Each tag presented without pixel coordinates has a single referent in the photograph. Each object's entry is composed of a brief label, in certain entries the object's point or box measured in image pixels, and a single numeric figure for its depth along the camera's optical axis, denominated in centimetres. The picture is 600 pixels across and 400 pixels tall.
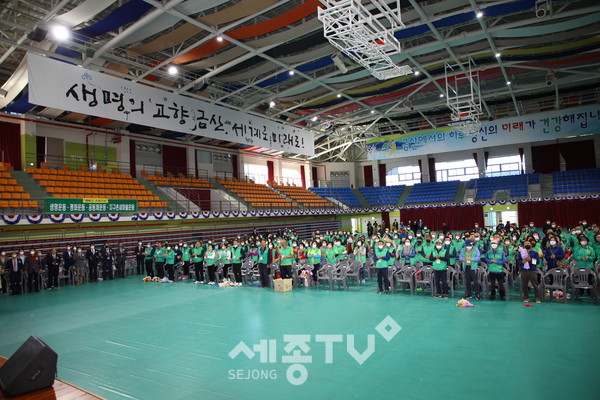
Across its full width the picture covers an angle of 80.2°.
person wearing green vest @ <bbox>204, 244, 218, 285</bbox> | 1286
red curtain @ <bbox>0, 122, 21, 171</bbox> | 1700
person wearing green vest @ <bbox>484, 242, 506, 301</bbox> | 812
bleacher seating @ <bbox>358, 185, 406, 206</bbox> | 3281
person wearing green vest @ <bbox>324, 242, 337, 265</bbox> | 1165
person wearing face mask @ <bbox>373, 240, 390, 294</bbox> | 945
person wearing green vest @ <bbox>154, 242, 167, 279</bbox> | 1410
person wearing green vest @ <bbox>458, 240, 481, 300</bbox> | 845
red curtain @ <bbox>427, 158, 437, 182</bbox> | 3356
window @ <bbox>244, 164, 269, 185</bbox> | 3094
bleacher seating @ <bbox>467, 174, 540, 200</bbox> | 2661
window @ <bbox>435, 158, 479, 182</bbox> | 3167
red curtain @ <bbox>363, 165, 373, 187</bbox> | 3662
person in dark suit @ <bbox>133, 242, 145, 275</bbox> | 1700
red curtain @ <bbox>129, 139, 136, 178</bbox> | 2227
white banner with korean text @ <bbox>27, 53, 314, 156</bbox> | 1185
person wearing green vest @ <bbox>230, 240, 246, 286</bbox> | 1226
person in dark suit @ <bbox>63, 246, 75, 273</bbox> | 1398
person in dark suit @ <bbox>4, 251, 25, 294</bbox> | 1211
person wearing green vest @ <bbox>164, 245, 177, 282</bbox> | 1391
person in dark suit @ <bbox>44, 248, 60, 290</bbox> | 1307
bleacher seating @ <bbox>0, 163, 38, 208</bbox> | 1349
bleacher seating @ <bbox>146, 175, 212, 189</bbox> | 2148
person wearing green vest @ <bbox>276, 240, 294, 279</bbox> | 1120
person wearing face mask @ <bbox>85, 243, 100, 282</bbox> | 1484
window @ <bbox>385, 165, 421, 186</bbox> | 3462
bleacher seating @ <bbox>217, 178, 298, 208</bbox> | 2452
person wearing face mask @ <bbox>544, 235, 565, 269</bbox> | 871
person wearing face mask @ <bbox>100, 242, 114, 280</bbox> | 1534
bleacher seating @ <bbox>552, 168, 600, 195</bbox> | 2406
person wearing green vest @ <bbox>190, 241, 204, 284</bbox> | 1349
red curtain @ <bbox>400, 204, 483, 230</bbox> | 2761
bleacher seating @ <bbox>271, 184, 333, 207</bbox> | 2920
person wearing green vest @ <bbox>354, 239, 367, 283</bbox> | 1177
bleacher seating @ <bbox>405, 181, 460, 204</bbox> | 2957
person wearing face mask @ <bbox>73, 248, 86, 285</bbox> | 1415
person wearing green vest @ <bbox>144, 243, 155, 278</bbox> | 1474
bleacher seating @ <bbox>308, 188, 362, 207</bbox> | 3294
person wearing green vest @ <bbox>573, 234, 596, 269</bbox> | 808
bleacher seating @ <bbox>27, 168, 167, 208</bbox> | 1590
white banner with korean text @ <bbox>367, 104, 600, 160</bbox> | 2072
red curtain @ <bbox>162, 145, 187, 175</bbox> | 2450
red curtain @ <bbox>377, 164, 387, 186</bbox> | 3625
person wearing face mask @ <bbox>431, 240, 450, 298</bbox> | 878
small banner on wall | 1420
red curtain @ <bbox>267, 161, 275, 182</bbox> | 3247
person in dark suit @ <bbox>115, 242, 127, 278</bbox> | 1600
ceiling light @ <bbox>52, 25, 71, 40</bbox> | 1211
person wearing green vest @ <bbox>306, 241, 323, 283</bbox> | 1141
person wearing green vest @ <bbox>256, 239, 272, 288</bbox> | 1174
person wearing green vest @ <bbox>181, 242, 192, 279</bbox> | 1423
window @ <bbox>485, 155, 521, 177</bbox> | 2978
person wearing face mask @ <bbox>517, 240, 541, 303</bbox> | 805
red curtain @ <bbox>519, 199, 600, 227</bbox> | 2323
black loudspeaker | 364
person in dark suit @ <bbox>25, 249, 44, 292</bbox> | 1238
